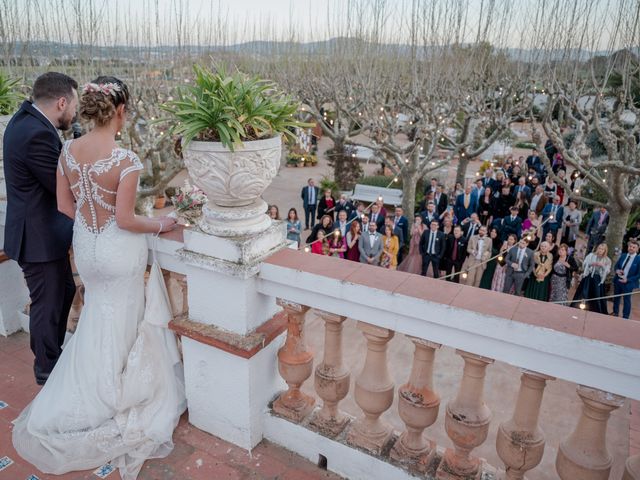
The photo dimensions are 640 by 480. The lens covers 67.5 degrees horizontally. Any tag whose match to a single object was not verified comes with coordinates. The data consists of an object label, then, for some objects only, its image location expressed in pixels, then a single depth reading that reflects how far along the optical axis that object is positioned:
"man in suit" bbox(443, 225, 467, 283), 10.44
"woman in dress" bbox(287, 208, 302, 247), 10.86
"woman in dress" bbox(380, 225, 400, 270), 10.45
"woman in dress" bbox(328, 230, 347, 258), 10.45
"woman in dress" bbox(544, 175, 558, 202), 14.98
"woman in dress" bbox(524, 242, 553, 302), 9.26
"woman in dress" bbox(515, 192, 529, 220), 13.44
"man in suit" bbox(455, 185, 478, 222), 13.47
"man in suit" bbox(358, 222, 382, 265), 10.20
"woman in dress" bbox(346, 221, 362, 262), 10.62
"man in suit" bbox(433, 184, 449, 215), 13.24
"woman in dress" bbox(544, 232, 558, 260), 9.40
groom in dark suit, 2.81
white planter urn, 2.25
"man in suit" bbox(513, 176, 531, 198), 13.81
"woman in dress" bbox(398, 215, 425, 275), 10.76
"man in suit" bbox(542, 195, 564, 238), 12.12
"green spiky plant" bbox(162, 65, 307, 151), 2.23
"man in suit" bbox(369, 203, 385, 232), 11.33
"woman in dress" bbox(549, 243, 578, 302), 9.19
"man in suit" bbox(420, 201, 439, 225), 11.26
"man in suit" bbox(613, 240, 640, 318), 8.84
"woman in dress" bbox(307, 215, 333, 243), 10.93
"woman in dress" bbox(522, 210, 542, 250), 10.80
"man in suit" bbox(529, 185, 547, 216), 13.42
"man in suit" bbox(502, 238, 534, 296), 9.25
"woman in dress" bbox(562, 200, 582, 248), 11.98
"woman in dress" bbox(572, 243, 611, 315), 9.12
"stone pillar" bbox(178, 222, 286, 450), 2.48
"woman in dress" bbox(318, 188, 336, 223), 13.20
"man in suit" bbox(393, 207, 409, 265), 11.66
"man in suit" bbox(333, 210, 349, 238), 10.88
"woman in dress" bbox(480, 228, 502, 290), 10.15
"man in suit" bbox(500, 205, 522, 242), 11.18
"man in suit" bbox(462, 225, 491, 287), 10.20
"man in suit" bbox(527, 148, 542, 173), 18.16
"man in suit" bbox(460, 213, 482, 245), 10.69
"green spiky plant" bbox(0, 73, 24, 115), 3.95
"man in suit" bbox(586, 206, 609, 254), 11.86
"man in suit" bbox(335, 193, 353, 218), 12.32
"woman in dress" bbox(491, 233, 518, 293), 9.62
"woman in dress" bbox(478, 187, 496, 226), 13.72
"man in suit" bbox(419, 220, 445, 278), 10.38
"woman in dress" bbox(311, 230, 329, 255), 10.12
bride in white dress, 2.51
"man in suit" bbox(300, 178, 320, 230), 14.83
